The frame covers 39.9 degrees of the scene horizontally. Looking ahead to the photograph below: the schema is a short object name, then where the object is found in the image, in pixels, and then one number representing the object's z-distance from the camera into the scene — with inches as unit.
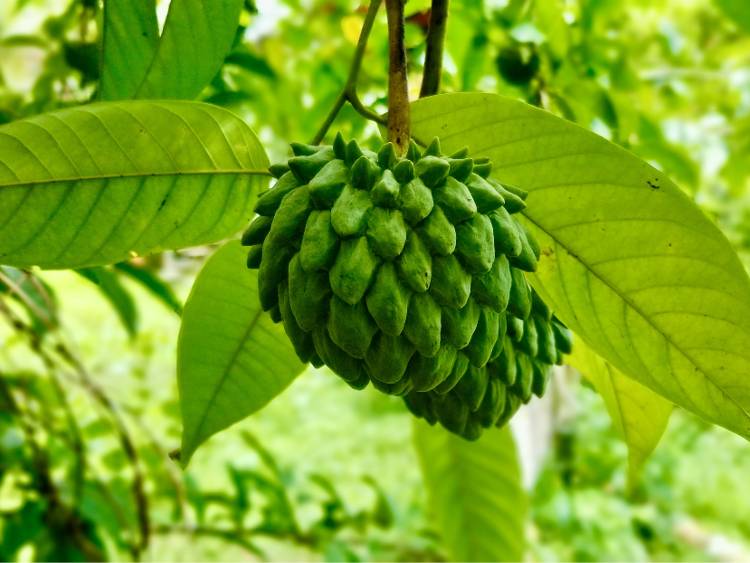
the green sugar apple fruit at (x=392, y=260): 12.1
